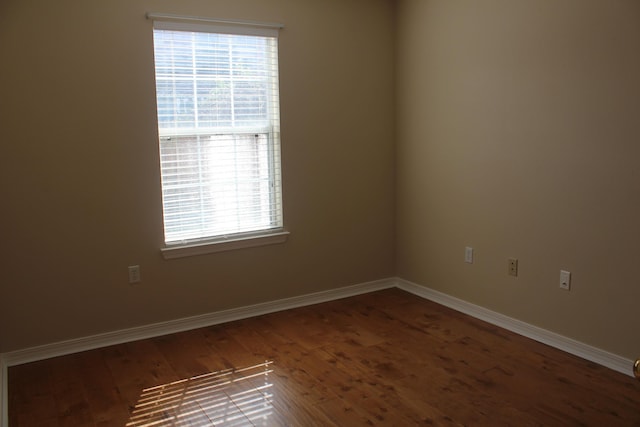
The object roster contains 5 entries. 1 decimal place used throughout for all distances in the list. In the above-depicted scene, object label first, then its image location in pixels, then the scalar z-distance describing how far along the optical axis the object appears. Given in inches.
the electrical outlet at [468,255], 155.1
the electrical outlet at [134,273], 141.5
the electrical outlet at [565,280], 128.9
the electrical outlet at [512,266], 141.8
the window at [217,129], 142.1
